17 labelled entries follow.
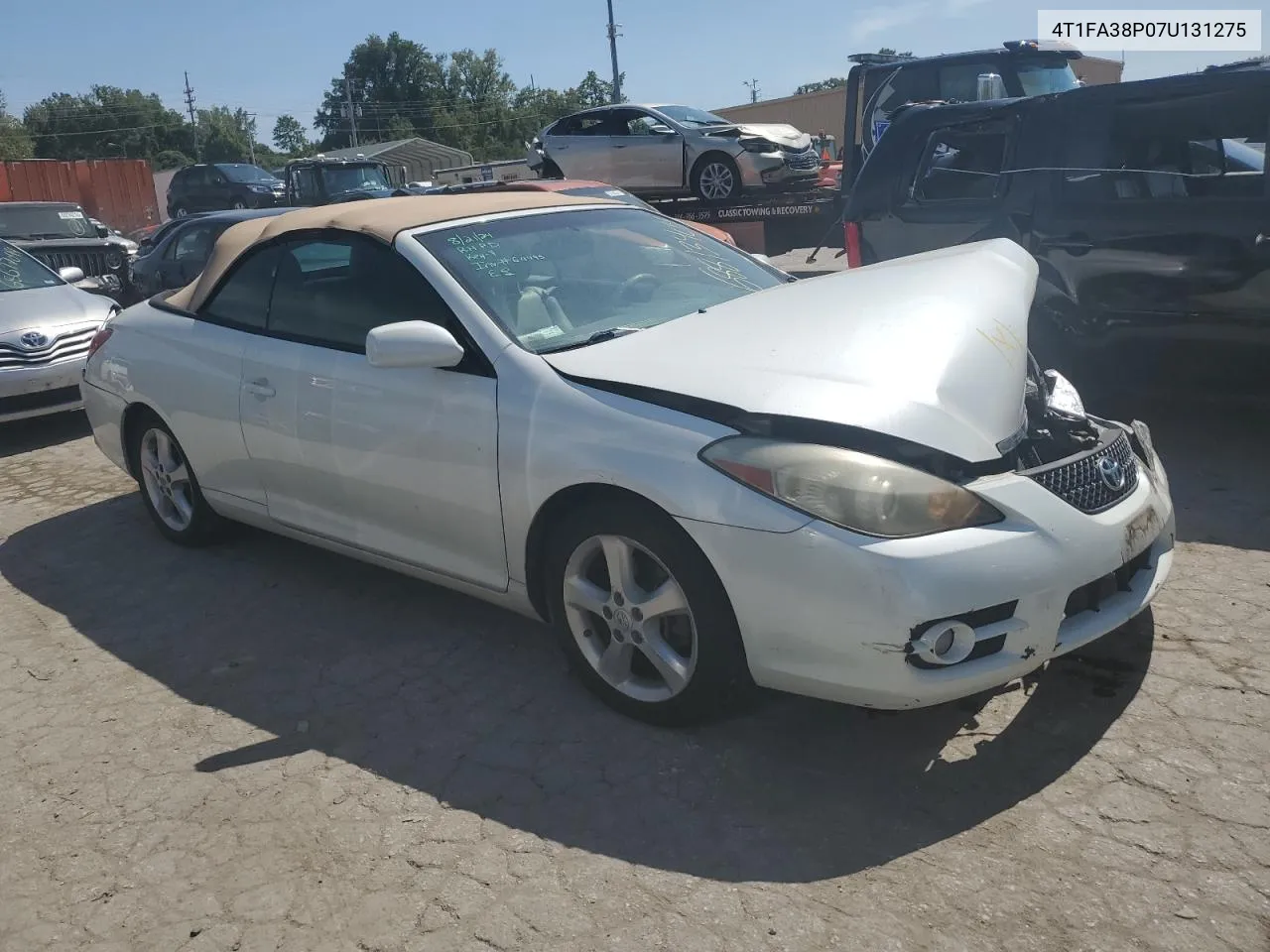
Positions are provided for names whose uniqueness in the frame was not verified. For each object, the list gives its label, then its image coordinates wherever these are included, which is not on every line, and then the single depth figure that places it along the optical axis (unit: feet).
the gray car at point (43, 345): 24.18
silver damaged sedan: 42.16
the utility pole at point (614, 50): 138.92
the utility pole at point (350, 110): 291.56
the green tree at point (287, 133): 417.69
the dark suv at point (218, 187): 91.15
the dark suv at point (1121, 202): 16.56
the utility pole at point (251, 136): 339.16
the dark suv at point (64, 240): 43.78
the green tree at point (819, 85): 353.88
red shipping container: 97.55
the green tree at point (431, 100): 307.37
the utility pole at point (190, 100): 325.01
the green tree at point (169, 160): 301.84
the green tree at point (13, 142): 235.61
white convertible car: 8.70
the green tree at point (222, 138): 324.39
